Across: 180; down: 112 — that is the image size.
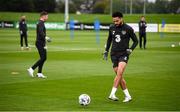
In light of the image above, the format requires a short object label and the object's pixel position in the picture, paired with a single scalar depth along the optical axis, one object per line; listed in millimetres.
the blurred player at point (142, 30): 38944
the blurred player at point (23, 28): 36875
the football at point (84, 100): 13859
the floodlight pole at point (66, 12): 77012
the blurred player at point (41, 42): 20172
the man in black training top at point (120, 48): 14773
